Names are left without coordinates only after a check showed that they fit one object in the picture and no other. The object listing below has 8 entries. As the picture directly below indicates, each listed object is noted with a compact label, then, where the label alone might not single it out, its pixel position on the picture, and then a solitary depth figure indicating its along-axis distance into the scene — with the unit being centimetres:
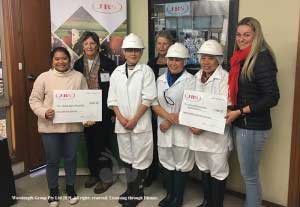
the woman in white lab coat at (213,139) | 177
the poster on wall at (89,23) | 241
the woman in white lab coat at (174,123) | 190
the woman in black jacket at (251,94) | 160
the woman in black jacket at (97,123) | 222
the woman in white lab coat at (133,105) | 196
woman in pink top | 197
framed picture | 214
